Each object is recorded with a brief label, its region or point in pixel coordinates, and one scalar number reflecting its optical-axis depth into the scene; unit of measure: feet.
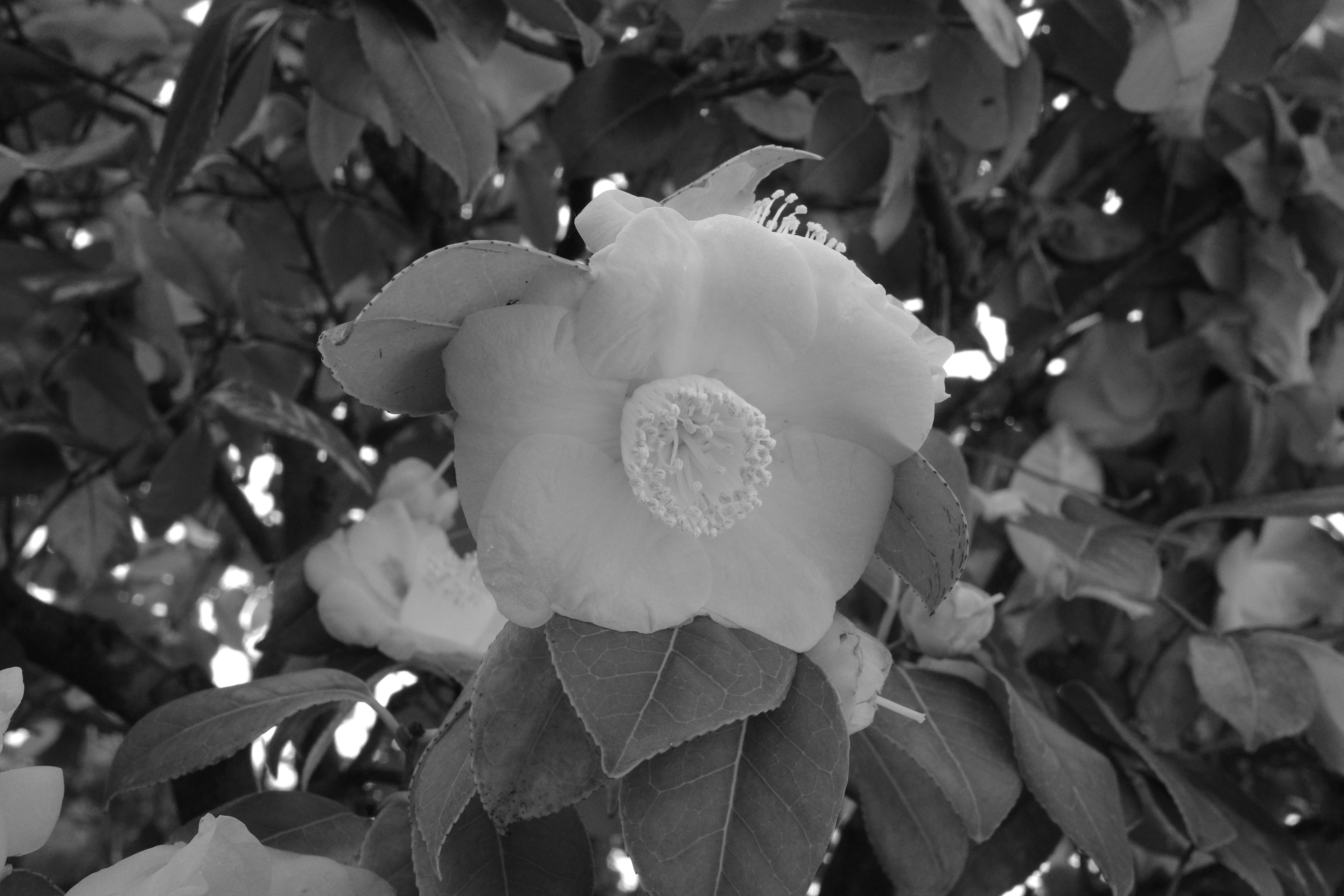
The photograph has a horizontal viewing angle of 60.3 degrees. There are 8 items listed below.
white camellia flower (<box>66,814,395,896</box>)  1.51
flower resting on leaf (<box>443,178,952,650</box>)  1.57
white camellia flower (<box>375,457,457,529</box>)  2.83
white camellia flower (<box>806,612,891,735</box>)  1.78
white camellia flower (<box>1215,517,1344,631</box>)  3.60
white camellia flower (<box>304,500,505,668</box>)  2.45
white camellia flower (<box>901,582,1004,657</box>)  2.27
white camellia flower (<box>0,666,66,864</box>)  1.58
